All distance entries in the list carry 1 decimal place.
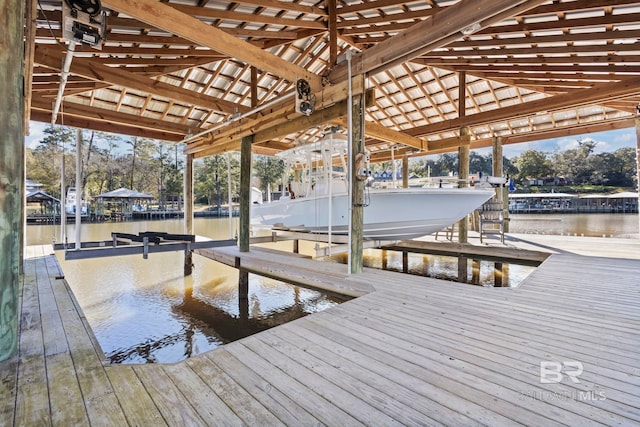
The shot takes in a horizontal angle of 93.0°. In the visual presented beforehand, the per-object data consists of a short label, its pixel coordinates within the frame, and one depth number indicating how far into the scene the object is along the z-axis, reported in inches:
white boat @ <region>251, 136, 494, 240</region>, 205.8
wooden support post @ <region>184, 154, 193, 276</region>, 358.9
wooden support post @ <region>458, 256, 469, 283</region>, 247.9
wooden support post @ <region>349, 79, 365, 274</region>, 167.5
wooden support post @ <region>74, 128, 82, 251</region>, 152.8
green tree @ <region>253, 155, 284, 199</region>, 1233.9
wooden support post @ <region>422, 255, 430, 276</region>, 277.6
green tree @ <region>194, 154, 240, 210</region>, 1171.9
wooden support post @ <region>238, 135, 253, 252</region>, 260.5
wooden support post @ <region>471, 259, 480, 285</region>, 243.5
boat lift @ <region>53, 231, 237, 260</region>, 197.3
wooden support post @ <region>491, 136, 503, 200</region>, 355.0
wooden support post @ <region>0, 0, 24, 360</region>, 71.0
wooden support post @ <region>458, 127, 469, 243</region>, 287.0
